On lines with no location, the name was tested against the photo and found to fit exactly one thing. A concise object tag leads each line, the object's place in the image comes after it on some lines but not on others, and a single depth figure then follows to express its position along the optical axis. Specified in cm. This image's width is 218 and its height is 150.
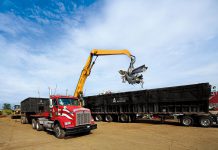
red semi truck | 904
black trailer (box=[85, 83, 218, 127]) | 1193
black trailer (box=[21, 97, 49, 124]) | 1434
